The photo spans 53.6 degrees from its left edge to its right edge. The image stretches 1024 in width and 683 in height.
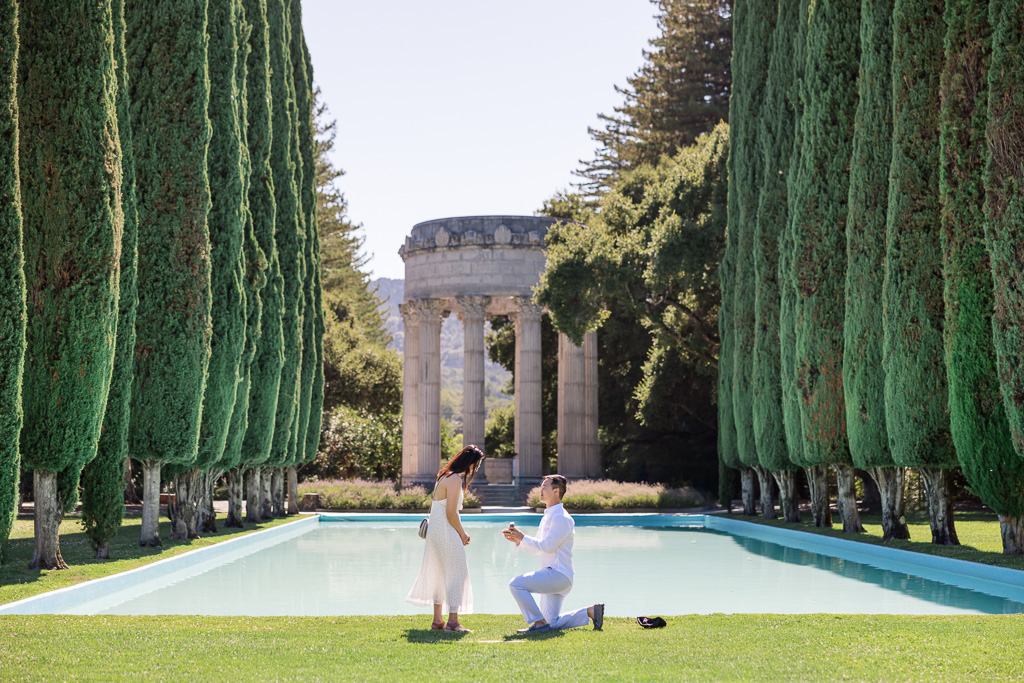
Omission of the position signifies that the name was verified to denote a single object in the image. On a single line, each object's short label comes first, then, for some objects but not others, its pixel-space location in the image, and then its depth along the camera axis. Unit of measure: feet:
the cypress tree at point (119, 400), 56.08
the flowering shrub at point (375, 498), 121.19
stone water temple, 144.25
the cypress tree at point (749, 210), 99.30
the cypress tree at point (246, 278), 78.74
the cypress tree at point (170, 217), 65.41
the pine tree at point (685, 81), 184.96
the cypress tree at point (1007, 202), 43.16
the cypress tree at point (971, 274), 49.73
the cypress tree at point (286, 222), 96.07
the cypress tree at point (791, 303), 80.28
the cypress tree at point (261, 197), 86.69
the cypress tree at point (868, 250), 65.82
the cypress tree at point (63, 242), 49.19
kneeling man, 33.19
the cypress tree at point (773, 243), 89.56
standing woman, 33.37
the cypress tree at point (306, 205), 110.73
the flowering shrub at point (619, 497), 120.67
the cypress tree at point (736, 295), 100.94
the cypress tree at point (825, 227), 74.33
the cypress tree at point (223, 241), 73.61
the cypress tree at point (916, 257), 59.11
